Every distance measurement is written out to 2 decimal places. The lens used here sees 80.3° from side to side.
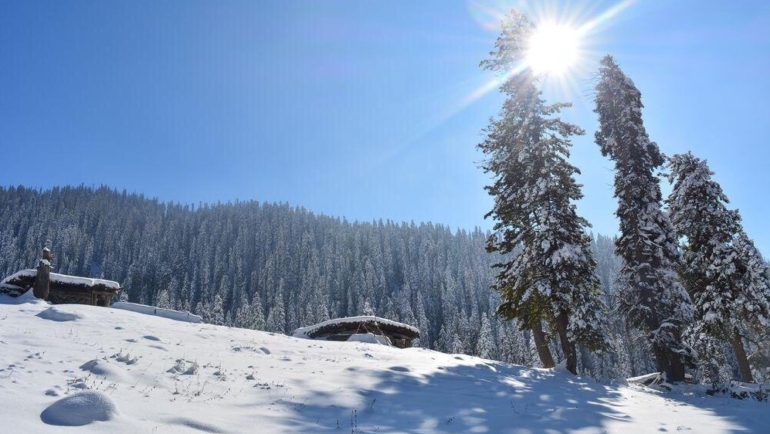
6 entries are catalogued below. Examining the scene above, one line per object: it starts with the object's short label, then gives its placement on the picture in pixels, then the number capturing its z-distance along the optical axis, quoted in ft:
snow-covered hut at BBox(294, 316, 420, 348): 92.22
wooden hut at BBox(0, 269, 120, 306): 86.33
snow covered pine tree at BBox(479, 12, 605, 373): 60.29
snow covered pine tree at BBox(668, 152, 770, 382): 78.69
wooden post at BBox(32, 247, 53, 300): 64.03
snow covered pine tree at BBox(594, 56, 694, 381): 62.75
